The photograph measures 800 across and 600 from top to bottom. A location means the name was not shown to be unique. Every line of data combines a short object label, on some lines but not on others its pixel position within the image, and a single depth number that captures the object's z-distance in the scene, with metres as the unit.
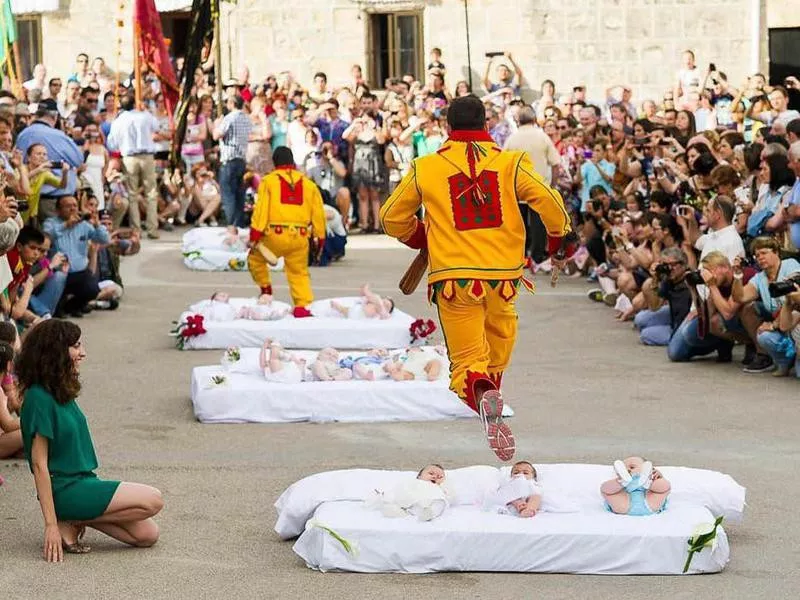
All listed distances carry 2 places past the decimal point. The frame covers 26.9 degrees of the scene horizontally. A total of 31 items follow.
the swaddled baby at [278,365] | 10.99
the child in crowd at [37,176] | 14.17
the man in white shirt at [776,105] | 18.03
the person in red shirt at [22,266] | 12.46
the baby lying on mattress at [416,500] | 7.21
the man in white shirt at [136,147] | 22.95
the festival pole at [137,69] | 23.33
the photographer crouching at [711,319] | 12.30
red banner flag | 24.25
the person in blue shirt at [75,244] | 15.22
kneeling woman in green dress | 7.20
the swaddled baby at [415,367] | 11.06
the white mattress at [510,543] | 7.05
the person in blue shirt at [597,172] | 18.67
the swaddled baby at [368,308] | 14.48
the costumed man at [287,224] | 14.86
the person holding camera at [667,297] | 13.52
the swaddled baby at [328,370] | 11.07
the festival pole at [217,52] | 25.78
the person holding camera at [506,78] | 28.08
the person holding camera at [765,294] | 11.80
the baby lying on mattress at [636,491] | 7.34
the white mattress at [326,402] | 10.68
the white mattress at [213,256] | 20.11
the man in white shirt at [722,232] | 12.62
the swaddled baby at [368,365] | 11.11
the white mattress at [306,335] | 13.97
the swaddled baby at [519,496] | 7.32
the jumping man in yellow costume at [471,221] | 8.09
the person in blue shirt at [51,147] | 15.39
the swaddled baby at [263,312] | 14.41
